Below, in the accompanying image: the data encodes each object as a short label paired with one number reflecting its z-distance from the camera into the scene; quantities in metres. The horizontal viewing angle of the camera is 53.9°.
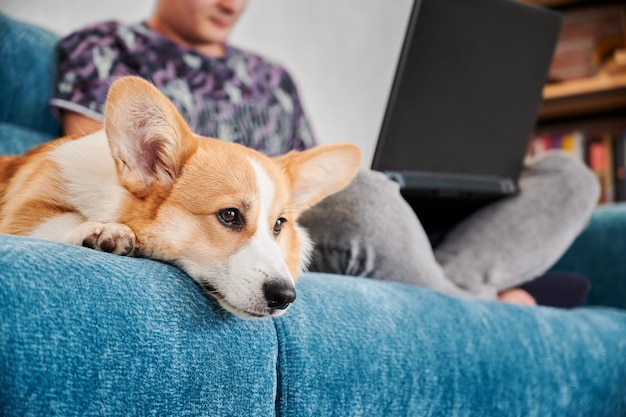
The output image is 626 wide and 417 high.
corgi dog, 0.69
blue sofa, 0.48
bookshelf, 2.86
